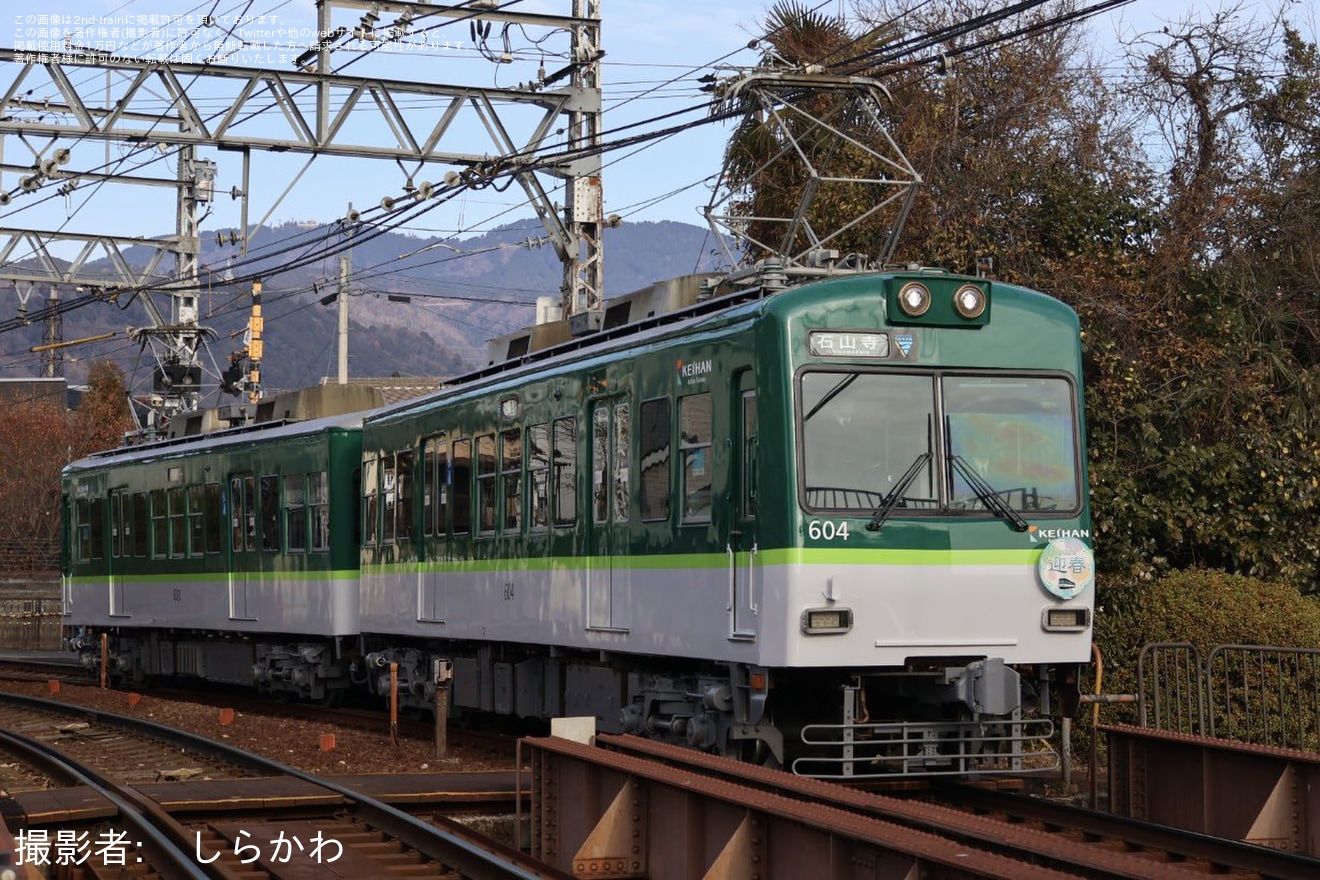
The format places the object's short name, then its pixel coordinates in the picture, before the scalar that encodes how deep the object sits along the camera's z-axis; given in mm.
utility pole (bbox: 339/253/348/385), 46197
